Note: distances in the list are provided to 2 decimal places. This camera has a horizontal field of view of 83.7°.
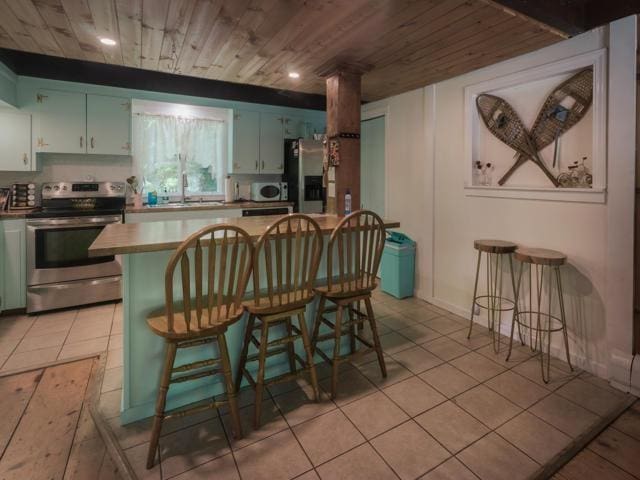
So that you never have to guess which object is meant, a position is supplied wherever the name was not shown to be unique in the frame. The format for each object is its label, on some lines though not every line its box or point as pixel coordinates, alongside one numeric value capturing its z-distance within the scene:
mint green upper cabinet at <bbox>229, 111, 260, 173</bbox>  4.65
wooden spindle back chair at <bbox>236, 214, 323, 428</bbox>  1.86
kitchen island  1.86
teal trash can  3.91
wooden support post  2.90
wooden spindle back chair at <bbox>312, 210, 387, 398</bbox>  2.10
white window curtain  4.34
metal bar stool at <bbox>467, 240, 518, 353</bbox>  2.82
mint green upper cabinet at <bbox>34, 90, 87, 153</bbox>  3.59
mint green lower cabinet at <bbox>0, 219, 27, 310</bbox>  3.32
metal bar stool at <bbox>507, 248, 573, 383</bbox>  2.39
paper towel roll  4.68
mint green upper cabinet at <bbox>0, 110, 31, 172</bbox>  3.45
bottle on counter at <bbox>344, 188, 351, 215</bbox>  2.98
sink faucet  4.47
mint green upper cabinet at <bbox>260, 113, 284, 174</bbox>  4.81
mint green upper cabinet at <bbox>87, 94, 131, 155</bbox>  3.81
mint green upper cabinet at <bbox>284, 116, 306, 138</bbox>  4.95
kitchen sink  4.13
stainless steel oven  3.38
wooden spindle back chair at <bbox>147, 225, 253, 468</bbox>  1.60
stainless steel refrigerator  4.69
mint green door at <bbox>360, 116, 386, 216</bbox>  4.51
